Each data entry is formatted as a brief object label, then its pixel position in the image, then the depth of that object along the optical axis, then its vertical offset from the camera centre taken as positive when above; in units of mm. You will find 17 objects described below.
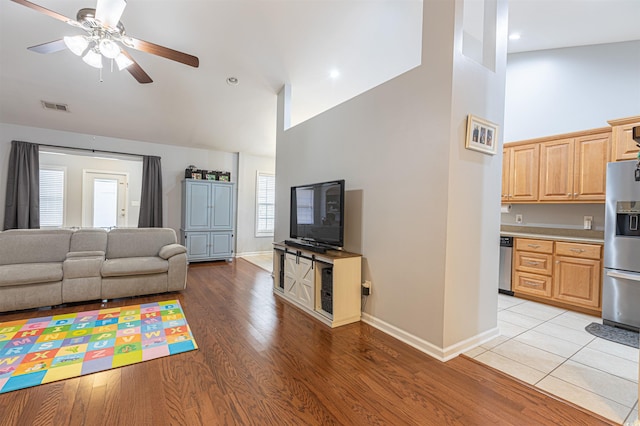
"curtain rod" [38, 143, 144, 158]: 5193 +1091
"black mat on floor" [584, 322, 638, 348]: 2564 -1118
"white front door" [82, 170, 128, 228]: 6164 +144
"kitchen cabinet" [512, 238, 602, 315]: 3195 -679
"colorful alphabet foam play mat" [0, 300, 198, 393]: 1986 -1179
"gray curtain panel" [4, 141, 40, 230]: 4844 +241
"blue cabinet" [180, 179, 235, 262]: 5897 -236
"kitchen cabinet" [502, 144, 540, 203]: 3927 +646
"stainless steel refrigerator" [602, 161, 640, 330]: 2785 -297
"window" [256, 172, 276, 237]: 7172 +150
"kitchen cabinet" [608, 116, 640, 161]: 2953 +876
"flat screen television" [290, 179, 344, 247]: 3029 -21
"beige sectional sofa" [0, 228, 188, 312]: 3084 -748
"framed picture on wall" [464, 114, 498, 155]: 2309 +700
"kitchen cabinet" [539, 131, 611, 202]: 3359 +650
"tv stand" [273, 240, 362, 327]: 2834 -789
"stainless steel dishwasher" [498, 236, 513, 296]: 3912 -666
